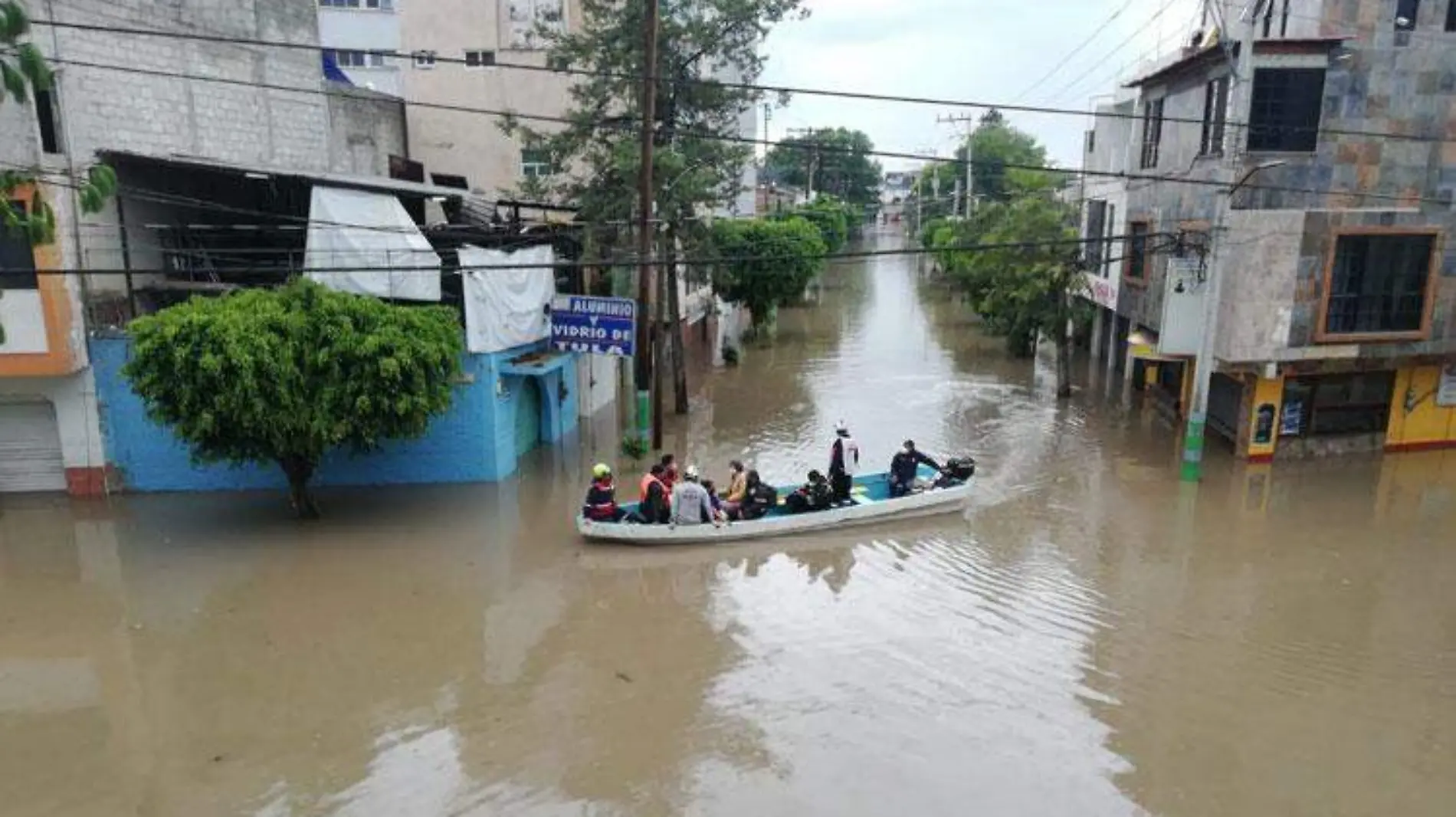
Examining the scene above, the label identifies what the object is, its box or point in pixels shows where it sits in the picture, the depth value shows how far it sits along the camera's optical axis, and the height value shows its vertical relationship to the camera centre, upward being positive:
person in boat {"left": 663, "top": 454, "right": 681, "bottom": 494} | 15.38 -4.01
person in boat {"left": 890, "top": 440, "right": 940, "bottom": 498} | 16.27 -4.16
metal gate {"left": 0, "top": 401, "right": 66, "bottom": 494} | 16.92 -4.11
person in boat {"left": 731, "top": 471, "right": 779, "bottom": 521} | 15.20 -4.38
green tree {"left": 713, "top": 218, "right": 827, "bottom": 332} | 31.91 -1.68
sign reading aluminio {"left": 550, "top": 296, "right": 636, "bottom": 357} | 18.47 -1.98
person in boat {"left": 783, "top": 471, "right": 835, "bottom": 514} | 15.46 -4.42
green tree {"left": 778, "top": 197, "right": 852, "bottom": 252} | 55.78 +0.33
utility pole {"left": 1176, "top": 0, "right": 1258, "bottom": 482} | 17.12 -0.72
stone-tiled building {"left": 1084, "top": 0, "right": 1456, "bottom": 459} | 18.00 +0.38
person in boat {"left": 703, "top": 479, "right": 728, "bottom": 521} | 15.05 -4.45
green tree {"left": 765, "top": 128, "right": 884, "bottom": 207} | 101.81 +6.27
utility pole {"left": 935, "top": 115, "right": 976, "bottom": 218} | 64.75 +6.87
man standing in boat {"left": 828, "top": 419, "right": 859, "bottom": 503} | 15.87 -3.98
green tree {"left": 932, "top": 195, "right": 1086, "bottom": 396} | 25.58 -1.27
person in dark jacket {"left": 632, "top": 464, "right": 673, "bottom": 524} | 14.80 -4.33
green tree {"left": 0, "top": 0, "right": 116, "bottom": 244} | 3.71 +0.21
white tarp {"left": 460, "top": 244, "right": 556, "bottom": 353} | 17.36 -1.47
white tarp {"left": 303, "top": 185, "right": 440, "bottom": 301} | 16.88 -0.47
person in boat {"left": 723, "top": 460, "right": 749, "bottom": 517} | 15.34 -4.33
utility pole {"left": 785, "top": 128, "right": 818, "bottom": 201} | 83.31 +6.42
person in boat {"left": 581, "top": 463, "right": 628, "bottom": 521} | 14.74 -4.29
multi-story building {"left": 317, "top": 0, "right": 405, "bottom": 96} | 39.34 +7.91
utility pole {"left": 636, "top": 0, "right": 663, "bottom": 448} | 17.98 -0.64
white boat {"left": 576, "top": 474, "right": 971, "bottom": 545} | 14.69 -4.69
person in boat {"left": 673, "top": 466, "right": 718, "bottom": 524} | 14.67 -4.29
